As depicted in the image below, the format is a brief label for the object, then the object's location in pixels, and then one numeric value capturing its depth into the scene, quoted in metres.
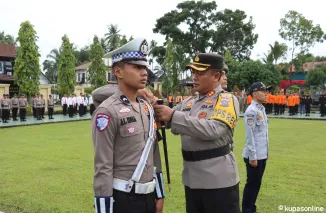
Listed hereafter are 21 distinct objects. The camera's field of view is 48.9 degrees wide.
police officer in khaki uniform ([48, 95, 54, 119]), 22.53
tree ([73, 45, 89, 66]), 65.53
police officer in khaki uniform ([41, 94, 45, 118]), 22.30
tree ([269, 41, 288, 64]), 37.12
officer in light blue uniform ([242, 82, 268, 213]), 4.46
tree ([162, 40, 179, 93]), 39.41
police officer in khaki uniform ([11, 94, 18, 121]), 21.28
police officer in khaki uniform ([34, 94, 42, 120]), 21.89
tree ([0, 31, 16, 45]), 53.89
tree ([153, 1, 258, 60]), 42.31
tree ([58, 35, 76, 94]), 30.28
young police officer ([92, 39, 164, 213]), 2.26
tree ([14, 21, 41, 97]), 24.92
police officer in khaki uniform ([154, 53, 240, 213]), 2.54
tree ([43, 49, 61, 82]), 59.06
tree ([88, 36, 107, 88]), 34.12
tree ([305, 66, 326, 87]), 38.09
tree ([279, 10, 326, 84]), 34.38
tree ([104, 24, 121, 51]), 51.39
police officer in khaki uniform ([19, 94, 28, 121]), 20.57
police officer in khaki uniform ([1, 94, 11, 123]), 19.83
